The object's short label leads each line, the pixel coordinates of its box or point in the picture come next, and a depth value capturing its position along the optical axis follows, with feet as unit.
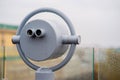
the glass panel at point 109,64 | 19.63
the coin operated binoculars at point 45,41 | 6.96
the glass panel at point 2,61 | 22.02
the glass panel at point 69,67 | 20.82
